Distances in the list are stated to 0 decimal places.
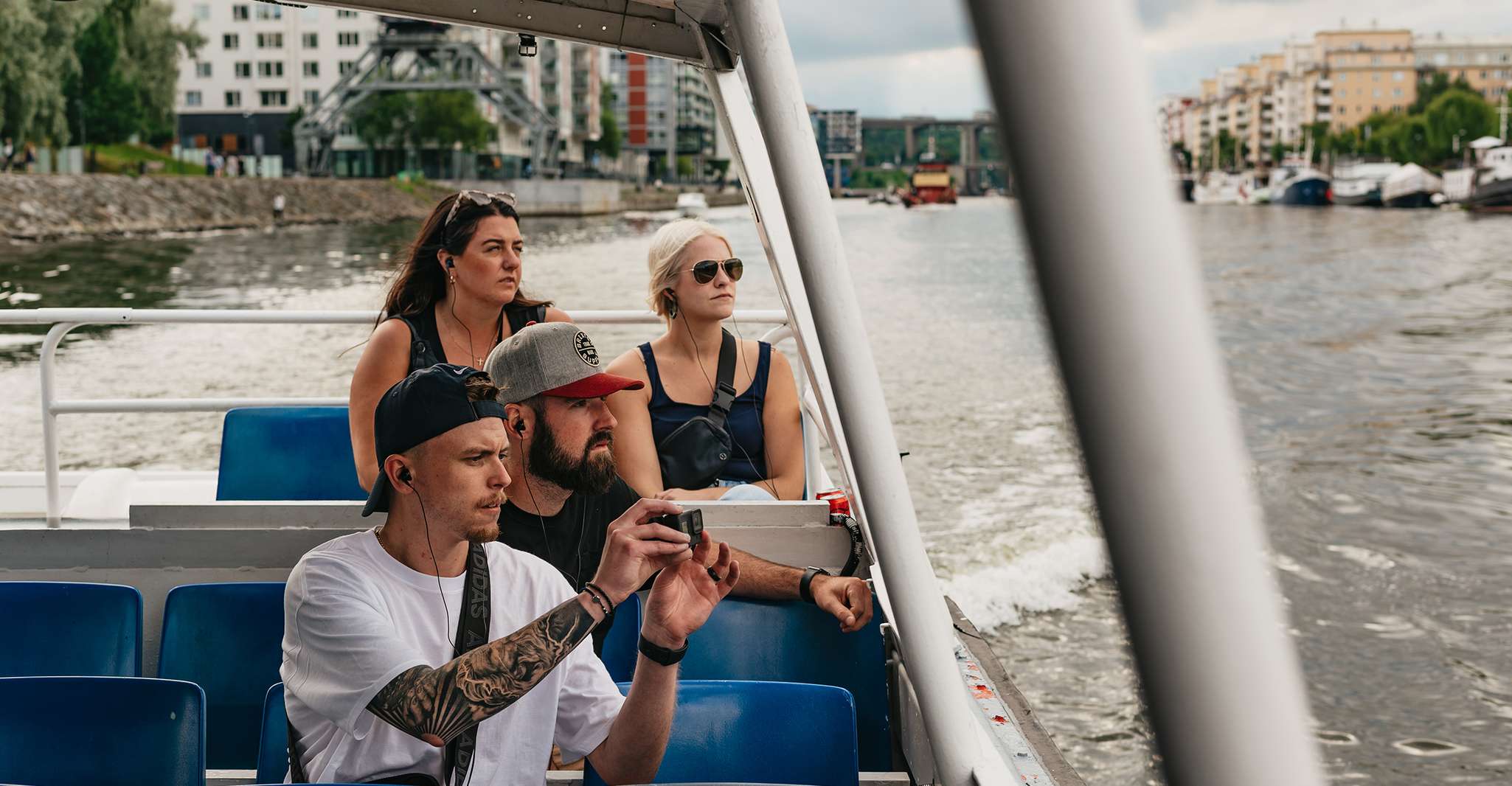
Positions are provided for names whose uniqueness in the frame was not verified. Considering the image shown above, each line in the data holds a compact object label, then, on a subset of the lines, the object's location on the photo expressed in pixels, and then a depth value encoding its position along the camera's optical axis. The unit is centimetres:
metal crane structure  7625
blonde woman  352
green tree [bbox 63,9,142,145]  4928
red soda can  331
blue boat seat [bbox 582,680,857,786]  215
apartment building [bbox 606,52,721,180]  11519
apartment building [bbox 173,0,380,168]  8344
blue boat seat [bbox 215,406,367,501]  375
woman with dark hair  320
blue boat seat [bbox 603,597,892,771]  276
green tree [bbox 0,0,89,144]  3903
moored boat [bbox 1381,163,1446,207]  5694
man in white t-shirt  183
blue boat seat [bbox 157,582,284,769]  264
